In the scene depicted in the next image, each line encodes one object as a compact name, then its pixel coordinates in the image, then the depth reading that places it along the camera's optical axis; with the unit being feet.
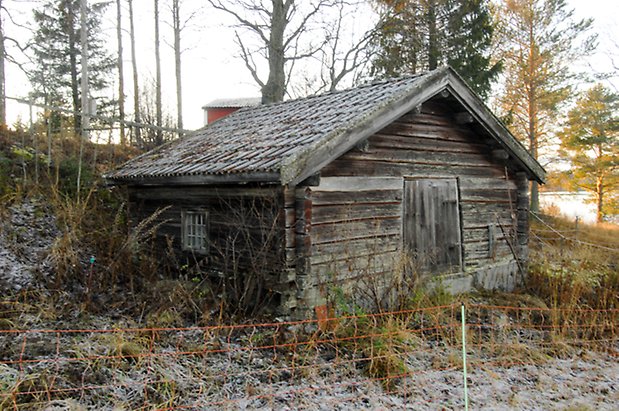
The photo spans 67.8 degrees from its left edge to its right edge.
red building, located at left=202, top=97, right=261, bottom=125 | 108.17
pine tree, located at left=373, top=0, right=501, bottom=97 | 58.70
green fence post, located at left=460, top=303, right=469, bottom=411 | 13.99
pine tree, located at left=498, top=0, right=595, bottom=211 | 70.79
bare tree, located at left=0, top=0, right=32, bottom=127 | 55.36
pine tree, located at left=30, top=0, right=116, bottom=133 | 69.42
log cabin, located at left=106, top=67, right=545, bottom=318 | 21.11
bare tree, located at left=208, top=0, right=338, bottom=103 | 52.80
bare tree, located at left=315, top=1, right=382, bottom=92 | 57.26
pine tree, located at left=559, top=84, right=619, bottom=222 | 82.99
